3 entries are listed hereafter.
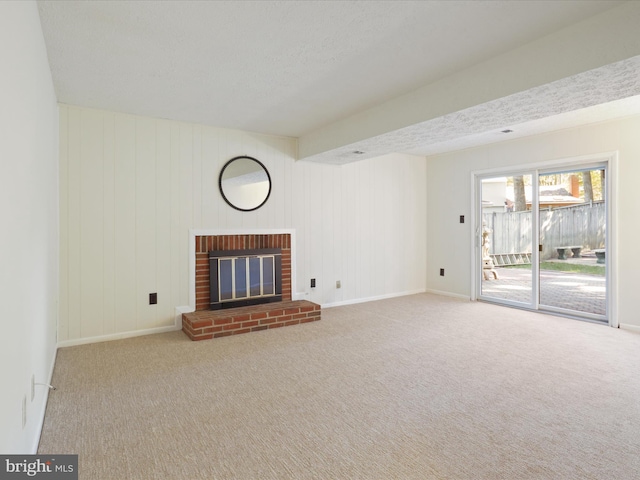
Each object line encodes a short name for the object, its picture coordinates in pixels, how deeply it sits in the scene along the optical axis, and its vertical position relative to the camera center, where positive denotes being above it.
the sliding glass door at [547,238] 4.54 -0.01
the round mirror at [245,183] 4.43 +0.68
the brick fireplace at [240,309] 3.84 -0.83
